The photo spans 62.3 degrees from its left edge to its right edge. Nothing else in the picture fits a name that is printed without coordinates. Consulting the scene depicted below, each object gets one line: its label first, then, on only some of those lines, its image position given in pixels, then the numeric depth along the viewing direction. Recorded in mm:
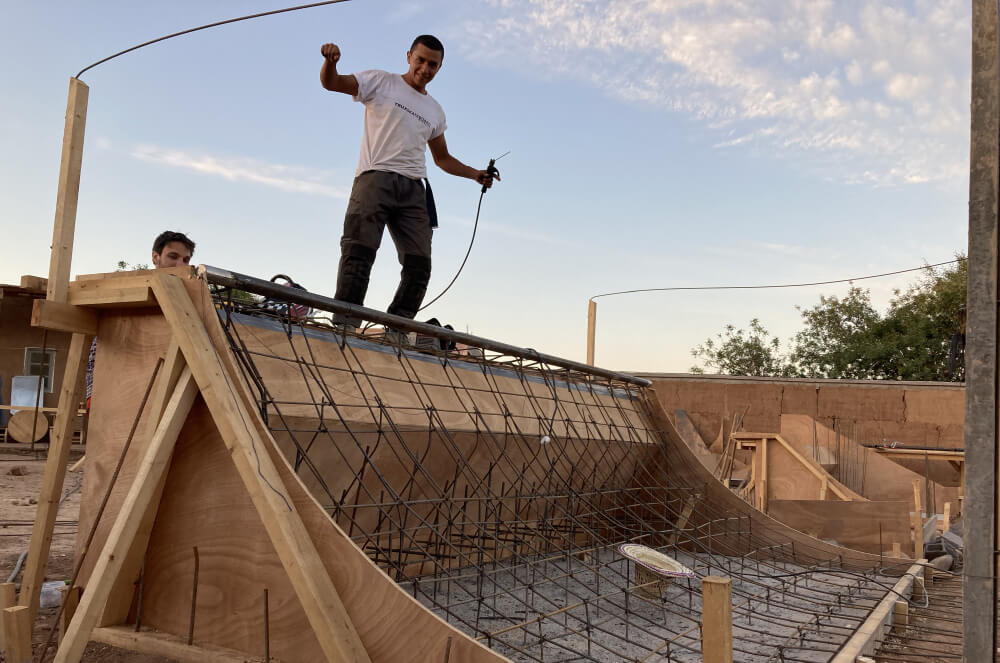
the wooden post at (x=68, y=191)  3018
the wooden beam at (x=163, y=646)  2629
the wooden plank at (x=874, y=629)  3573
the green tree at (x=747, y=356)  29359
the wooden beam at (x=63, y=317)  2896
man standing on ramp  3984
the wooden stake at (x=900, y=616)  4629
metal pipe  2764
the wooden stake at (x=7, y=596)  2943
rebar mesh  3221
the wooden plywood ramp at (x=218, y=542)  2295
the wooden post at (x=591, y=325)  16031
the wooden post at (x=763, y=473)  8734
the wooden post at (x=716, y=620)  2182
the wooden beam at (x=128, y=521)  2312
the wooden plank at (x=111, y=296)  2754
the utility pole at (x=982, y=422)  3230
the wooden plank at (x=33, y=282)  3303
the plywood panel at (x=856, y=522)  6621
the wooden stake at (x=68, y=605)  2781
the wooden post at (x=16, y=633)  2596
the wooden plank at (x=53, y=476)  3010
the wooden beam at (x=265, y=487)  2271
